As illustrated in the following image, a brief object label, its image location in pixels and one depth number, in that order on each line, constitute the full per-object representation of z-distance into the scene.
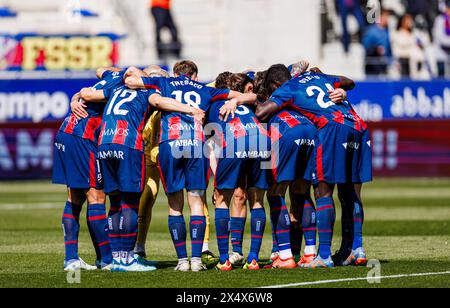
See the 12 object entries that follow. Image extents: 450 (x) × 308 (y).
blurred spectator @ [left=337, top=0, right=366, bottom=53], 29.58
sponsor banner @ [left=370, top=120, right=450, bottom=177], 27.92
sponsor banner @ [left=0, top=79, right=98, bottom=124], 27.95
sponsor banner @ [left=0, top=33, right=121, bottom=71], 29.97
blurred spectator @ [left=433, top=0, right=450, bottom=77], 28.70
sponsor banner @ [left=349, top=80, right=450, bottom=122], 27.69
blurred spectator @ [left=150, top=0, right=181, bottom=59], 29.92
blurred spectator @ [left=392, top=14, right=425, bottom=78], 29.08
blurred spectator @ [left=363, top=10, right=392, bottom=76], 28.36
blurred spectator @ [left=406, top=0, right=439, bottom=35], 29.69
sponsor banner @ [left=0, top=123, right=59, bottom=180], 27.94
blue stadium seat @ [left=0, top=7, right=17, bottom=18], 32.78
